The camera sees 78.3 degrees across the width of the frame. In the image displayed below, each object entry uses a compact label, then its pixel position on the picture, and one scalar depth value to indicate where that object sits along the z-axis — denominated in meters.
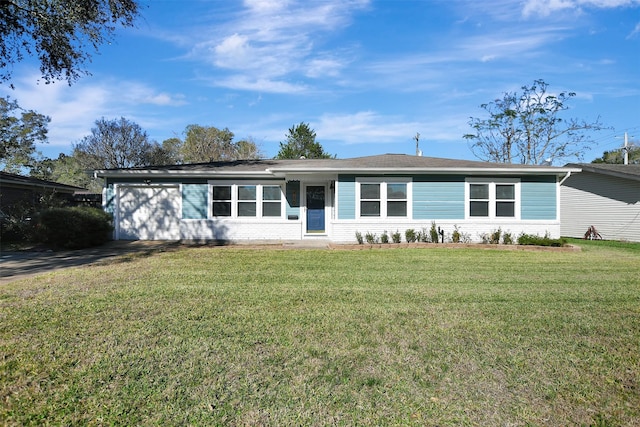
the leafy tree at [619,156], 39.25
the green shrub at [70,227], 11.75
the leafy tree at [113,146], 32.06
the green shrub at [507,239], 13.58
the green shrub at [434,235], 13.51
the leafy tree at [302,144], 40.53
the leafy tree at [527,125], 31.47
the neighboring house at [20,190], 16.92
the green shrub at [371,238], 13.17
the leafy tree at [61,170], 35.30
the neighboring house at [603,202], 15.91
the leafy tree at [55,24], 11.75
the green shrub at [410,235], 13.45
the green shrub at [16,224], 13.64
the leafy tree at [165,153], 33.75
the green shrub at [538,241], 12.79
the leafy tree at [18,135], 30.80
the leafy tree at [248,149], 39.94
